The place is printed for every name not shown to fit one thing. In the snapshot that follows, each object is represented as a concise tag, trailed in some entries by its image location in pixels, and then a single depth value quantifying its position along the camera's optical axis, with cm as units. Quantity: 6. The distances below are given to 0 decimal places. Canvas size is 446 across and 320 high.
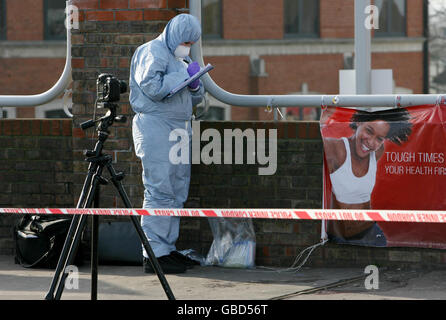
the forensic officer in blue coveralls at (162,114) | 1435
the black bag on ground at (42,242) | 1531
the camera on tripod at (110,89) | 1206
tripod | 1152
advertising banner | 1453
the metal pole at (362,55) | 1548
